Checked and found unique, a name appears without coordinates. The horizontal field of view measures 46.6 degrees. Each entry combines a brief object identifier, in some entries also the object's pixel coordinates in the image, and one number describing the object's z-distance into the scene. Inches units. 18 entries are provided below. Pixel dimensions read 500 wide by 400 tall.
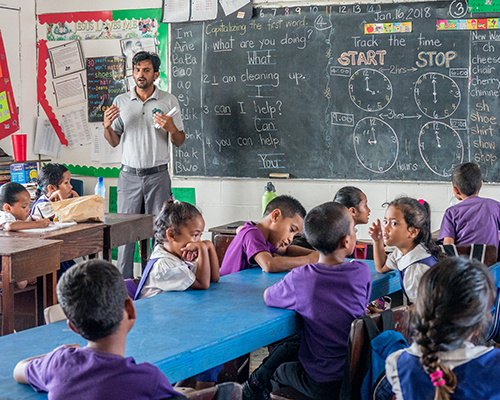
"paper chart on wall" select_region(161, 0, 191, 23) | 190.7
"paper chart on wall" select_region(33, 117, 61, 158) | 211.6
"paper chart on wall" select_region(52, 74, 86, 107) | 209.0
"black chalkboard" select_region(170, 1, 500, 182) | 165.5
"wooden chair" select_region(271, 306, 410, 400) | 63.6
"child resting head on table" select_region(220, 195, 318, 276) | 100.2
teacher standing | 179.3
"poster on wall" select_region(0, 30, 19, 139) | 199.3
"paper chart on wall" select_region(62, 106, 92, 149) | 209.8
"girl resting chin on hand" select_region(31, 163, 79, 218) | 151.6
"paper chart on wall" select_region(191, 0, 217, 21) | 187.6
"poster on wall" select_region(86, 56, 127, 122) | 202.2
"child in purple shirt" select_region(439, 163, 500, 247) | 130.0
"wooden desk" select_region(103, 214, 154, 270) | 142.7
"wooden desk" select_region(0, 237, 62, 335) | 105.3
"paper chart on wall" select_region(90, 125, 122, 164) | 205.0
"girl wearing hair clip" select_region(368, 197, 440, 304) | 94.8
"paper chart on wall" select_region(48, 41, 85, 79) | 207.9
